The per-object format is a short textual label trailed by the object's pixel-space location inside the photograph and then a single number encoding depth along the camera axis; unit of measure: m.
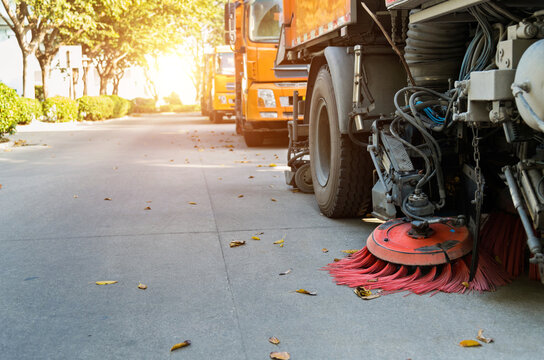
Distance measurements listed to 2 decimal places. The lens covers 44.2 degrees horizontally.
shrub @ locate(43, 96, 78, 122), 25.78
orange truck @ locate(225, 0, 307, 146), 13.20
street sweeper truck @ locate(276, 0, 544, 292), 3.39
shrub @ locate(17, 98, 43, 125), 21.34
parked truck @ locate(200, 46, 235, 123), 25.32
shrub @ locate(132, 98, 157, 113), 50.16
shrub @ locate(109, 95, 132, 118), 35.02
